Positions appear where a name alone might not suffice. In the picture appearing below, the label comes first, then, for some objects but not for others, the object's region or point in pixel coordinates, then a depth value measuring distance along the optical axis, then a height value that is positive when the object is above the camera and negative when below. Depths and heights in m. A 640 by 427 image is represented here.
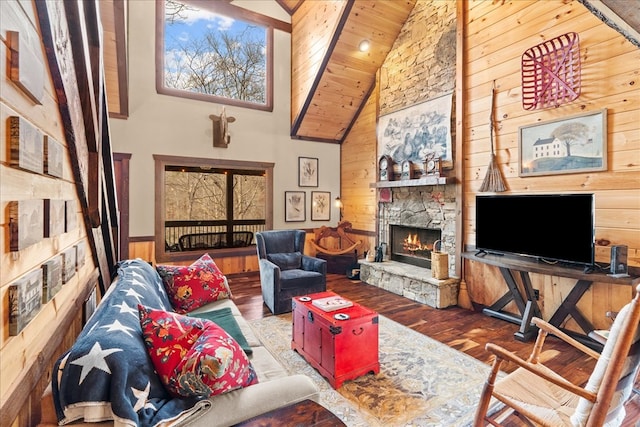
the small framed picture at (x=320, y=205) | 6.52 +0.14
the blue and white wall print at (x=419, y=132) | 4.34 +1.21
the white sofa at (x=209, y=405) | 1.01 -0.71
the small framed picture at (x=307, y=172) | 6.34 +0.81
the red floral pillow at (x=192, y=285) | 2.72 -0.64
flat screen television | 2.81 -0.13
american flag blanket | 1.01 -0.55
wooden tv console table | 2.69 -0.78
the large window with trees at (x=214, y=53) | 5.20 +2.74
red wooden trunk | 2.36 -0.99
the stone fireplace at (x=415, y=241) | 4.18 -0.45
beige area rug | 2.04 -1.27
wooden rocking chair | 1.27 -0.77
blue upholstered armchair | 3.80 -0.73
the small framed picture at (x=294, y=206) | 6.20 +0.12
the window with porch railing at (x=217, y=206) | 5.73 +0.12
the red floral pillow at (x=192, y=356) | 1.18 -0.55
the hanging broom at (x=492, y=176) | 3.62 +0.42
